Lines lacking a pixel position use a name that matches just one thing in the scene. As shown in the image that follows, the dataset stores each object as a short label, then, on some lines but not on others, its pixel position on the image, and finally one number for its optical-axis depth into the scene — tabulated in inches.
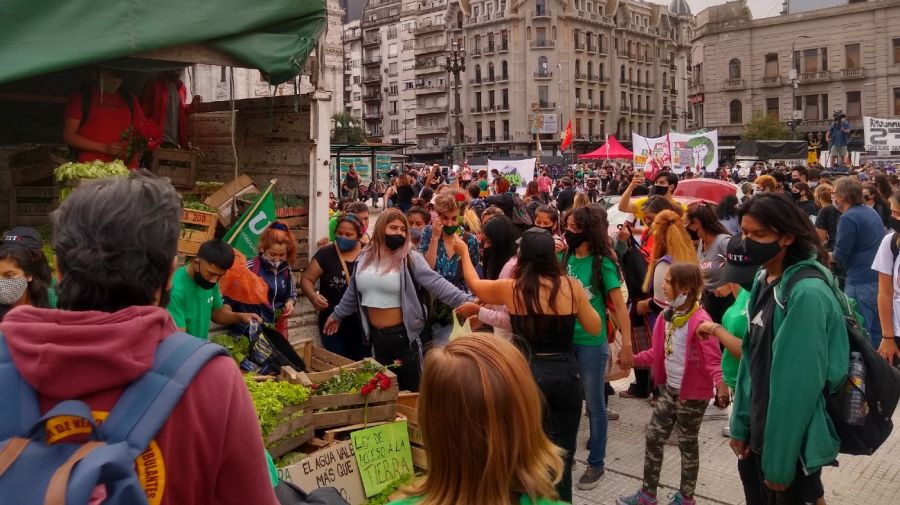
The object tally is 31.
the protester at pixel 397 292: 211.3
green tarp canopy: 165.5
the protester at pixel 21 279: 147.6
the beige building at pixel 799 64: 2154.3
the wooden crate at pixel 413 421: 189.0
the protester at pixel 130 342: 59.1
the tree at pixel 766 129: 2128.4
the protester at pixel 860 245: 289.6
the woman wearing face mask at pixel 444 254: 231.1
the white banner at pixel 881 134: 896.9
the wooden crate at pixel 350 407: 180.5
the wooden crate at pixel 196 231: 216.2
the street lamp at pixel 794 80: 1678.2
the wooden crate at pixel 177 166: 250.3
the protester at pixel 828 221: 352.2
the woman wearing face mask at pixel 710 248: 222.7
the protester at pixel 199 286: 177.5
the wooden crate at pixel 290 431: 165.0
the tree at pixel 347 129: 2524.9
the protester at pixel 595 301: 196.9
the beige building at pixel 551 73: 3176.7
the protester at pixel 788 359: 118.9
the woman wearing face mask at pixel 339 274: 240.8
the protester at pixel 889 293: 222.4
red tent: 1305.1
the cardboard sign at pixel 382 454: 177.8
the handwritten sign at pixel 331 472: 163.3
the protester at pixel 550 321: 161.6
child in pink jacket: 179.2
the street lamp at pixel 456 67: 1418.3
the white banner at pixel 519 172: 725.3
